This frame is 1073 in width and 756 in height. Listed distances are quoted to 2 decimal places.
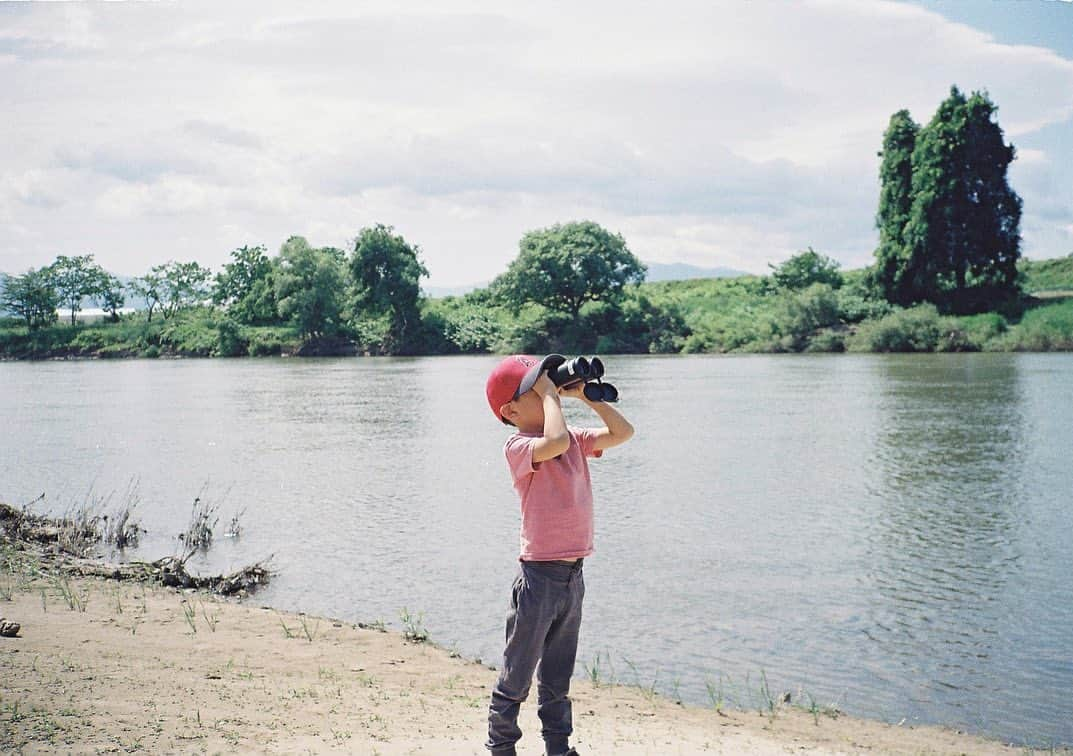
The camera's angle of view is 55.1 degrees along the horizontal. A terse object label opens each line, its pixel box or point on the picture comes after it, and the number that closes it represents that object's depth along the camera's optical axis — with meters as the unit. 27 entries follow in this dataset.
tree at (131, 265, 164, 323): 89.19
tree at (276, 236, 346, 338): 78.19
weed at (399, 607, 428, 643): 8.38
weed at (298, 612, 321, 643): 7.91
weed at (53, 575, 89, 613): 8.20
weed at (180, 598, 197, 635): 7.83
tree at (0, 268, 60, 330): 84.31
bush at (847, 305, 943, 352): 58.25
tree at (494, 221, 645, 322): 74.81
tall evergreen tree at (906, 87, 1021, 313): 62.69
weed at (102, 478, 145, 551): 12.43
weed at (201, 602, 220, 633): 7.97
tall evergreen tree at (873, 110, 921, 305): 63.97
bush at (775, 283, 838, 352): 63.78
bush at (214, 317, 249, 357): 80.94
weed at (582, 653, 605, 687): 7.34
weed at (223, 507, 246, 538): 13.22
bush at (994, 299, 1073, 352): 55.78
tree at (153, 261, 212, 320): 90.25
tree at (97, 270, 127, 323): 87.94
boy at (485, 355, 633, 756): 4.66
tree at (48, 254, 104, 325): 87.00
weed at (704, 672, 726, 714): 6.84
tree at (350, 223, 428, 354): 78.62
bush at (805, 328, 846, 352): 62.88
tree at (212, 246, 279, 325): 84.00
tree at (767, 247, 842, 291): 73.75
